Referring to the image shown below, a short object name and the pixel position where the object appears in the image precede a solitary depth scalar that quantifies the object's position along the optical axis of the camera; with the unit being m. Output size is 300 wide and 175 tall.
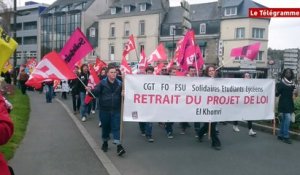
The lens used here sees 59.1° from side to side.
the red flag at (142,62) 10.93
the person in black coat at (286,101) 6.23
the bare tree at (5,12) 21.17
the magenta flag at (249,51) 8.73
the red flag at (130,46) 10.77
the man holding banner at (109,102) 5.14
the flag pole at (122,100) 5.24
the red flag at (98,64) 11.33
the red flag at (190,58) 8.07
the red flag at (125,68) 8.83
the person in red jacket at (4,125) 1.63
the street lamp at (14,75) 18.49
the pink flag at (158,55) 11.70
